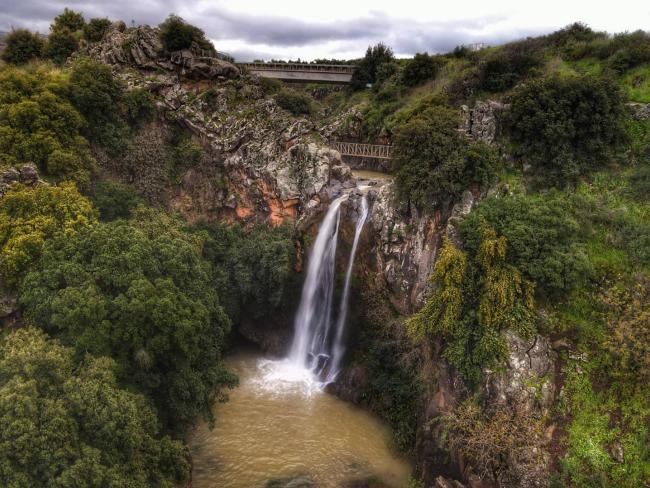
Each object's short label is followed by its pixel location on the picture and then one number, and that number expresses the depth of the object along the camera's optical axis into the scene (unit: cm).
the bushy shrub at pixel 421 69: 3894
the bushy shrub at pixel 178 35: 3191
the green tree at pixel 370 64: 4591
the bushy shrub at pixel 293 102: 3186
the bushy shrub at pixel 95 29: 3656
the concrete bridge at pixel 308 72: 4969
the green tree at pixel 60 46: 3578
